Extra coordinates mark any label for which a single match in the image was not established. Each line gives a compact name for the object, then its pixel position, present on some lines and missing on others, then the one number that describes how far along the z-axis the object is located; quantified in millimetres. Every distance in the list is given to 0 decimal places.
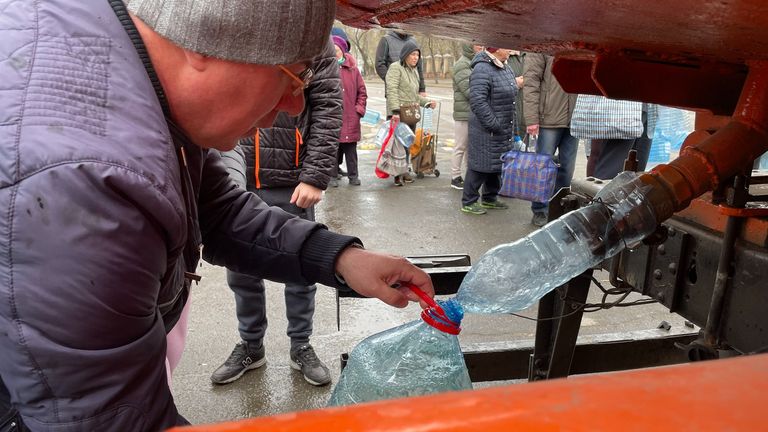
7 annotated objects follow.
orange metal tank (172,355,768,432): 519
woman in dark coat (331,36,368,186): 7559
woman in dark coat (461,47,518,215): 6434
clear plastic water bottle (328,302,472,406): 1527
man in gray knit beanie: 875
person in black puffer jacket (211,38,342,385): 3275
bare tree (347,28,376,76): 34891
